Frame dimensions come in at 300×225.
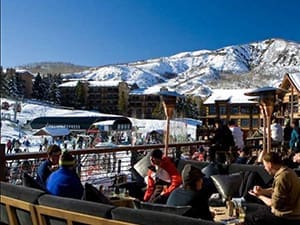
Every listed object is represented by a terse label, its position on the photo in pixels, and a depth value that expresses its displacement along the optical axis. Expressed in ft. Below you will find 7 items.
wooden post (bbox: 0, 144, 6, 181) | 12.59
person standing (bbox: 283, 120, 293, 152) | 24.89
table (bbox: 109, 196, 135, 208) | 9.22
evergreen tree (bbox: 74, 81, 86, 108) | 197.04
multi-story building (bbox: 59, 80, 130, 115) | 196.57
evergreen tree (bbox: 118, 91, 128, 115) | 194.20
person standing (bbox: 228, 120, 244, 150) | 20.84
